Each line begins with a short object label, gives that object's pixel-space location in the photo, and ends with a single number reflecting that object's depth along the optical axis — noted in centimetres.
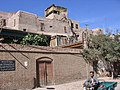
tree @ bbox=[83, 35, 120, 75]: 1083
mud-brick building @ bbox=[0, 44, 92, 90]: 808
